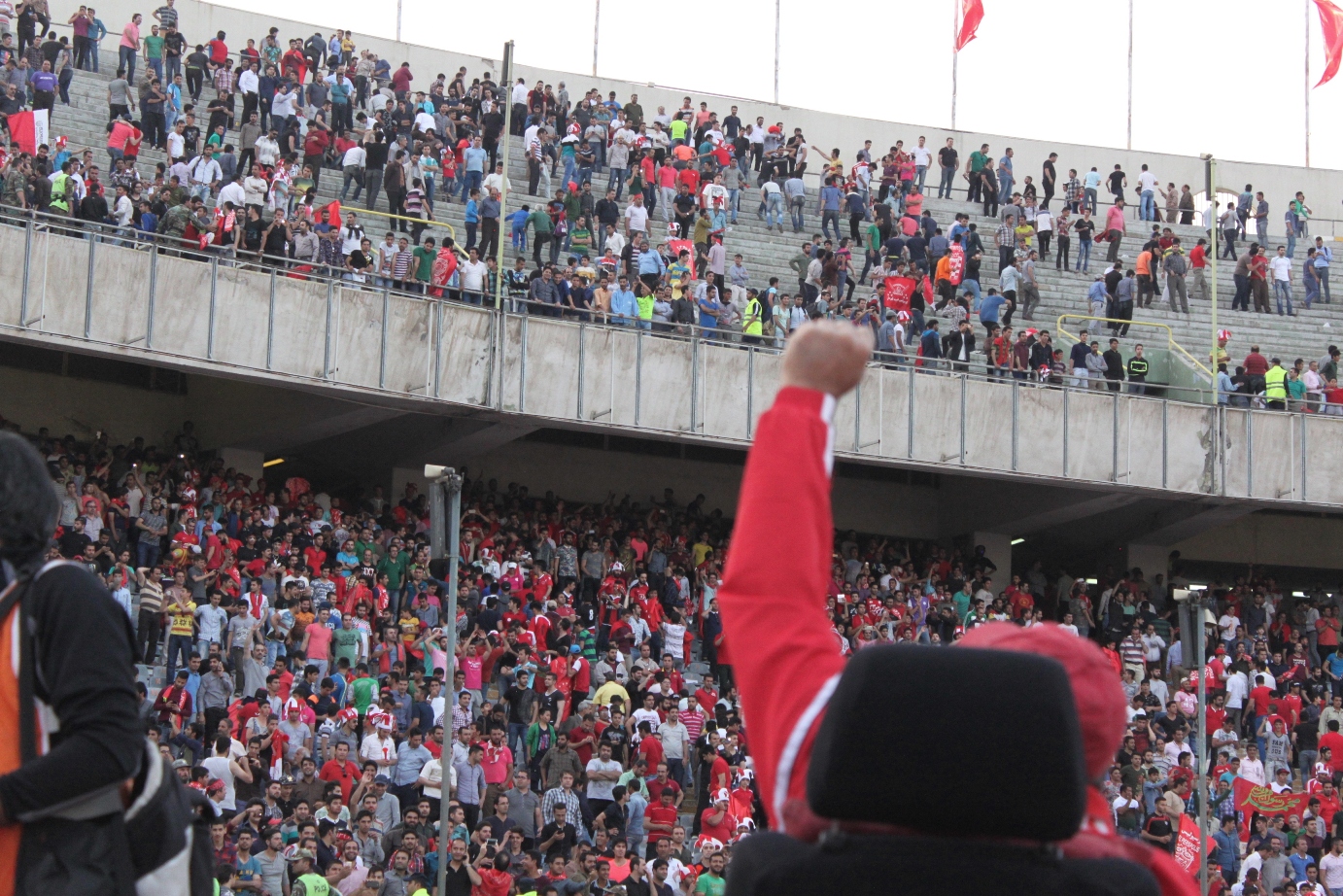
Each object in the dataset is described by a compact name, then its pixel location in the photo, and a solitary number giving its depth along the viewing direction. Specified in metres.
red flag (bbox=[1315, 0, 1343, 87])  44.16
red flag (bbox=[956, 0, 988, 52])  43.56
